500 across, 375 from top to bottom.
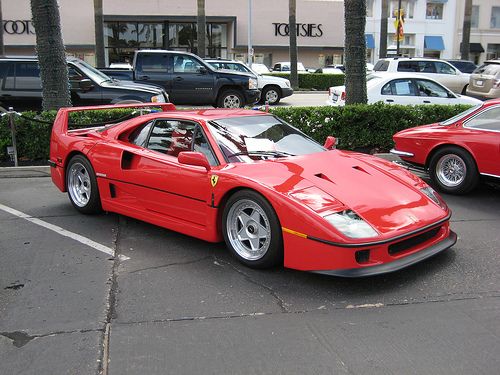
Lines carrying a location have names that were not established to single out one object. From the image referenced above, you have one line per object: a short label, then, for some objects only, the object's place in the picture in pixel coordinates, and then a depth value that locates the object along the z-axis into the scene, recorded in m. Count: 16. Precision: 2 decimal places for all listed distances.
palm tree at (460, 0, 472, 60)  32.88
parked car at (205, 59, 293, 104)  19.52
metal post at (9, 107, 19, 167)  8.76
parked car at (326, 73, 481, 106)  12.64
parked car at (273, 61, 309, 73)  32.47
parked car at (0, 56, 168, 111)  11.28
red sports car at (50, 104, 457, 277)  3.95
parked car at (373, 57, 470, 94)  18.82
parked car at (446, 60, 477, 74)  25.30
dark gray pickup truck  15.86
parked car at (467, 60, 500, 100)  16.67
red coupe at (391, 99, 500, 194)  6.70
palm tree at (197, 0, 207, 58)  28.05
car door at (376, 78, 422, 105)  12.58
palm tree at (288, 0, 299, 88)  27.67
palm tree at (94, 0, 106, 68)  25.50
